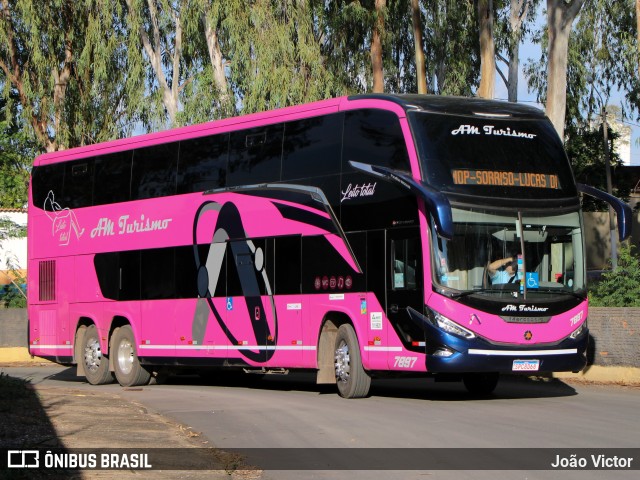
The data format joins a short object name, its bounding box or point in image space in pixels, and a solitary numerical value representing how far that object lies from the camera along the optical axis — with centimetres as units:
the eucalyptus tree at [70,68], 3831
